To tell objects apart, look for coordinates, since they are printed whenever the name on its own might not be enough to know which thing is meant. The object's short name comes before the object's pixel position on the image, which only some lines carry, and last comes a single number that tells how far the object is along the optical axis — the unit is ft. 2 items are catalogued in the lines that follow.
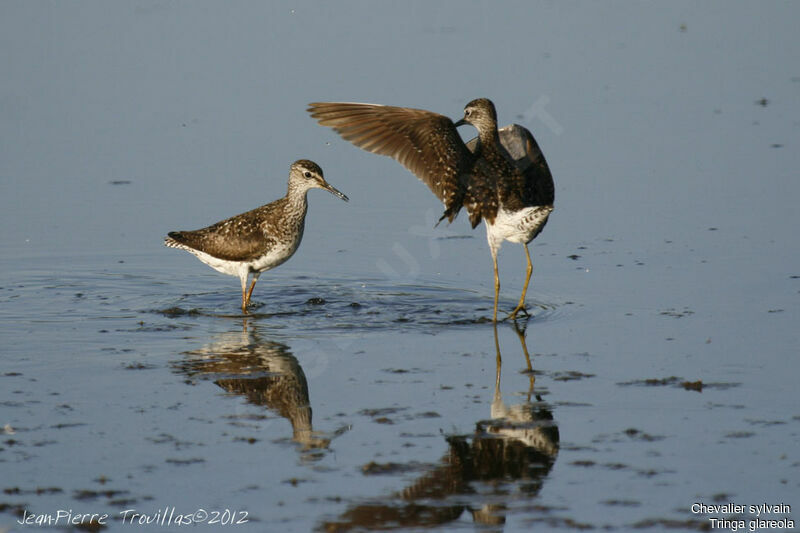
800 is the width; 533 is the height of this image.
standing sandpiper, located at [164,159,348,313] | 71.31
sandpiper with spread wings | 64.59
